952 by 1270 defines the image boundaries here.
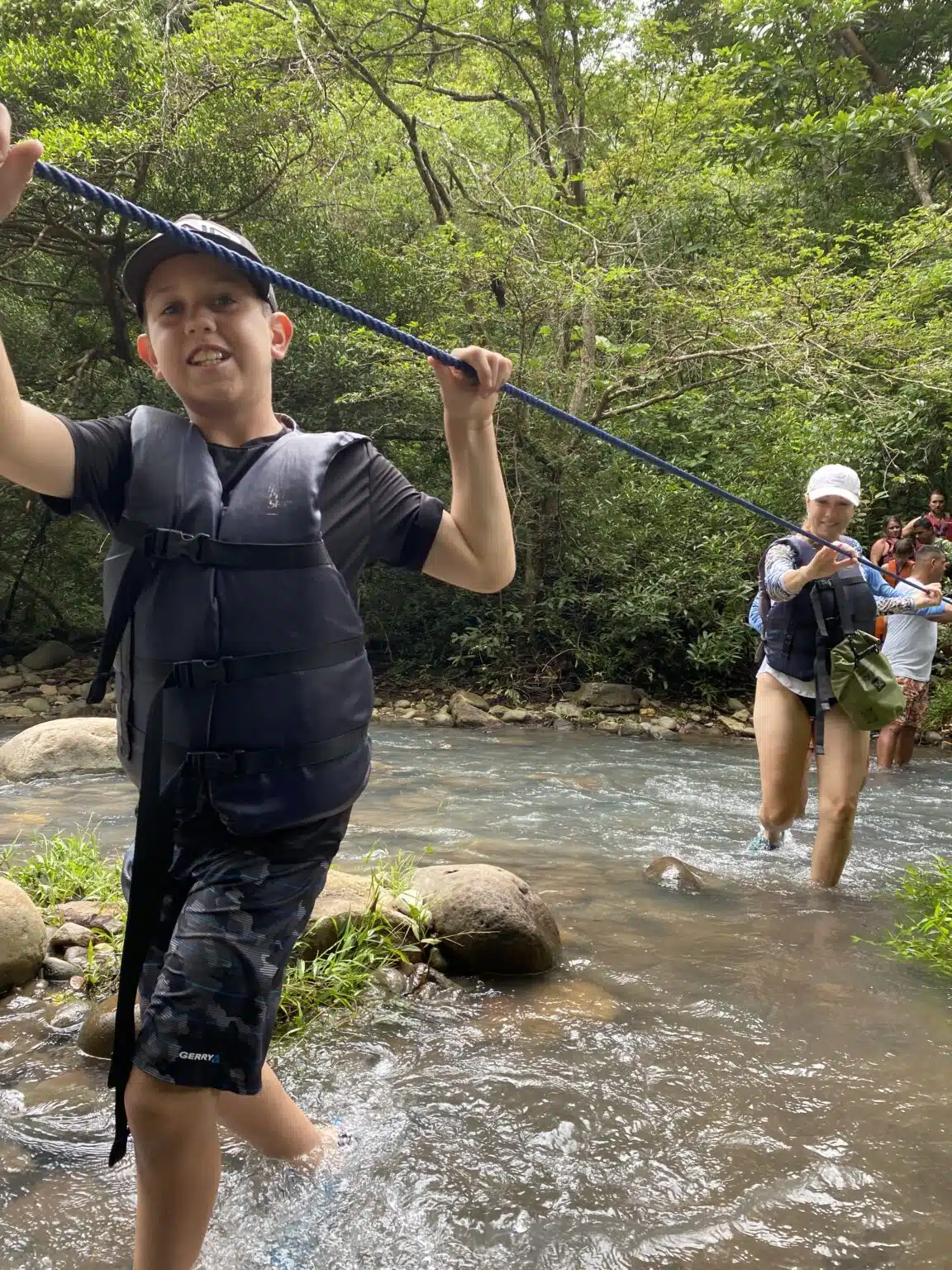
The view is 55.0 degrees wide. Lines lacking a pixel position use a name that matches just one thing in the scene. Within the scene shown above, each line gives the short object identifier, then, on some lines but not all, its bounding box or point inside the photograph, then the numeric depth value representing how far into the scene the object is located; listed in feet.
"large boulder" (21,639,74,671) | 44.21
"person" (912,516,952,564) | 26.71
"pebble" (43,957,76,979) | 11.03
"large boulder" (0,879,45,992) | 10.62
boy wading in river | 5.16
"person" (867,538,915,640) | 26.68
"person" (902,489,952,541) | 32.65
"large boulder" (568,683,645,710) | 36.96
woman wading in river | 14.57
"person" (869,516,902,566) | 28.50
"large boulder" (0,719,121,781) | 24.84
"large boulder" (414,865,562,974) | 11.52
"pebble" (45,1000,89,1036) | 9.84
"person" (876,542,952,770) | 25.64
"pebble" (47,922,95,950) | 11.60
